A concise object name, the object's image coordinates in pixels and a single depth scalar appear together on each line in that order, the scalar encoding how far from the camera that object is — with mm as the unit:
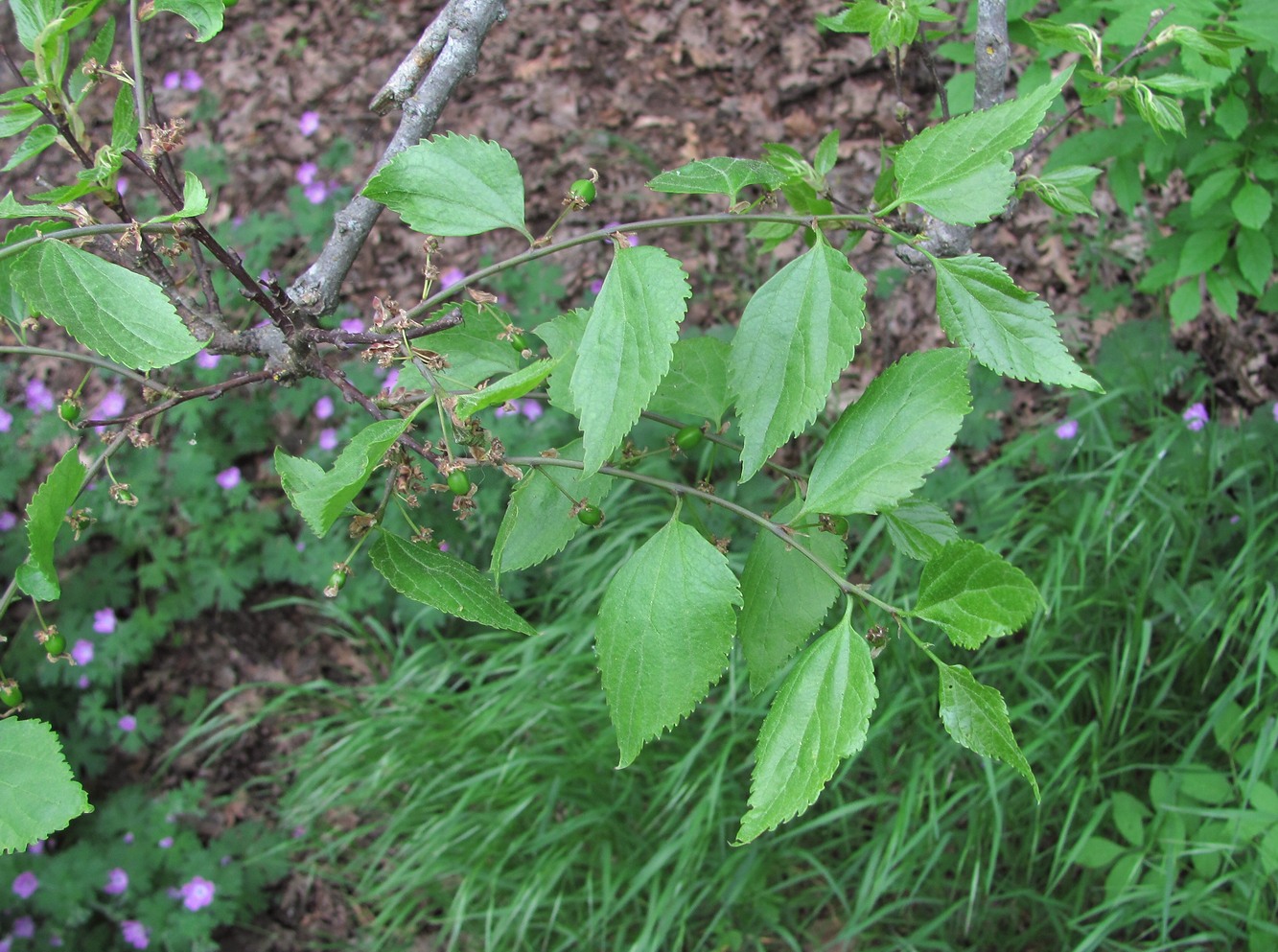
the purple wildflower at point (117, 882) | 1196
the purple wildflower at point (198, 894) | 1170
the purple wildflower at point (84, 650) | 1289
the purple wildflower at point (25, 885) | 1175
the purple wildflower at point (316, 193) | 1534
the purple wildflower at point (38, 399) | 1420
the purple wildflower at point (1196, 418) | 1088
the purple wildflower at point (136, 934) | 1174
